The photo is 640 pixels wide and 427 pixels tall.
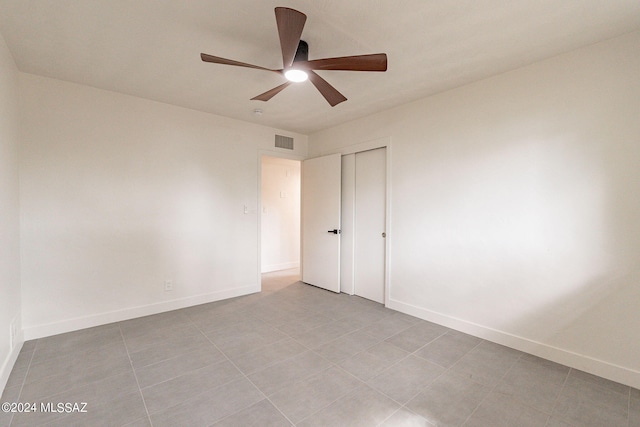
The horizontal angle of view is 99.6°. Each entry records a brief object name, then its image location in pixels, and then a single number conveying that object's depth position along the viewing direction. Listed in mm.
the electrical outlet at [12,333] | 2154
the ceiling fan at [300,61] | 1477
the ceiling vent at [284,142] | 4410
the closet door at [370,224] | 3697
